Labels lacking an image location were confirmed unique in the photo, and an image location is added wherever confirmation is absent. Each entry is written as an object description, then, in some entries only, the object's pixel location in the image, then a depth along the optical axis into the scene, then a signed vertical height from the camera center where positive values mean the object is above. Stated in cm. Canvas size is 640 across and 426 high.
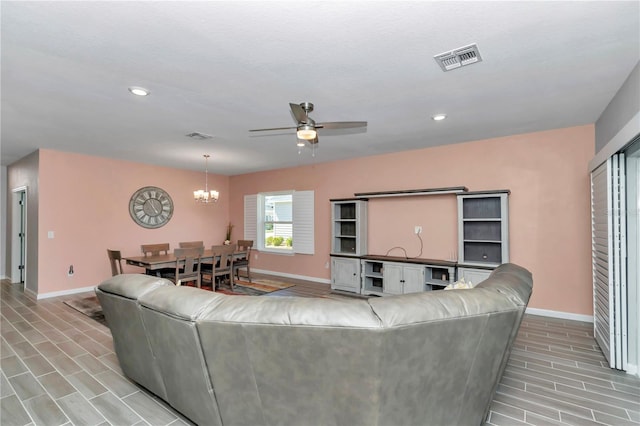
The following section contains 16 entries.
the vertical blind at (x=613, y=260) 277 -43
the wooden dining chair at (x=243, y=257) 622 -87
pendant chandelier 586 +40
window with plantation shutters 687 -16
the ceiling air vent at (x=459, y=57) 221 +118
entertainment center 443 -72
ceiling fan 283 +84
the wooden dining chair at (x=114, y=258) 493 -70
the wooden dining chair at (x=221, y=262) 557 -90
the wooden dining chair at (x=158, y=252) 523 -75
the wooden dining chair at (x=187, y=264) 499 -82
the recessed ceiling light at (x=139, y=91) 283 +117
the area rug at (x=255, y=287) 569 -144
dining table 480 -75
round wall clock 654 +18
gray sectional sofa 150 -73
